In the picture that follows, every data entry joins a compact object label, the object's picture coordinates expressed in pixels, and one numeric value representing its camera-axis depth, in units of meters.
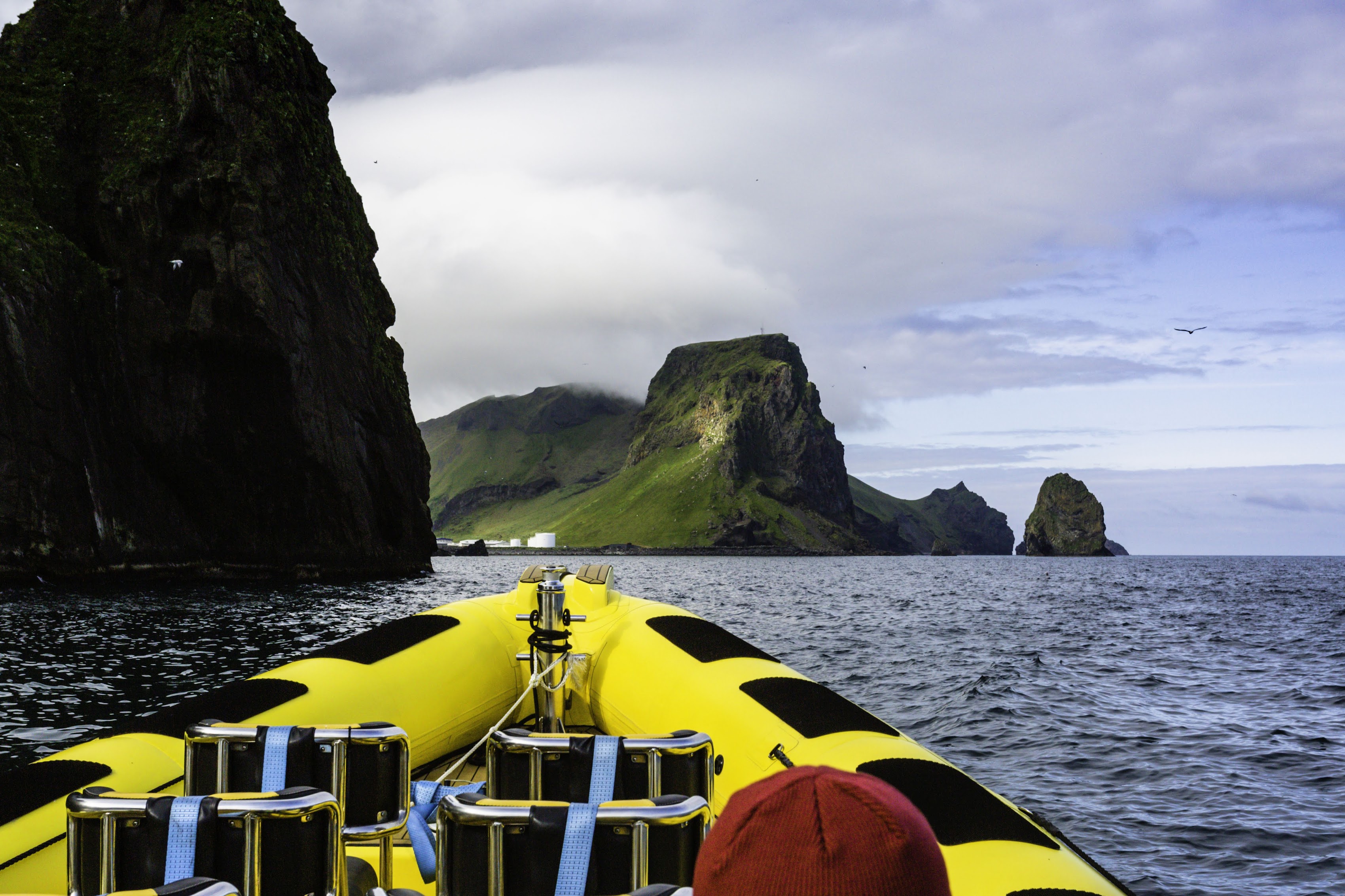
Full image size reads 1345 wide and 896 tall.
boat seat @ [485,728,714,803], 3.98
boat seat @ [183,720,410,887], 3.96
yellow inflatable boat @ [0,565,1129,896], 3.13
